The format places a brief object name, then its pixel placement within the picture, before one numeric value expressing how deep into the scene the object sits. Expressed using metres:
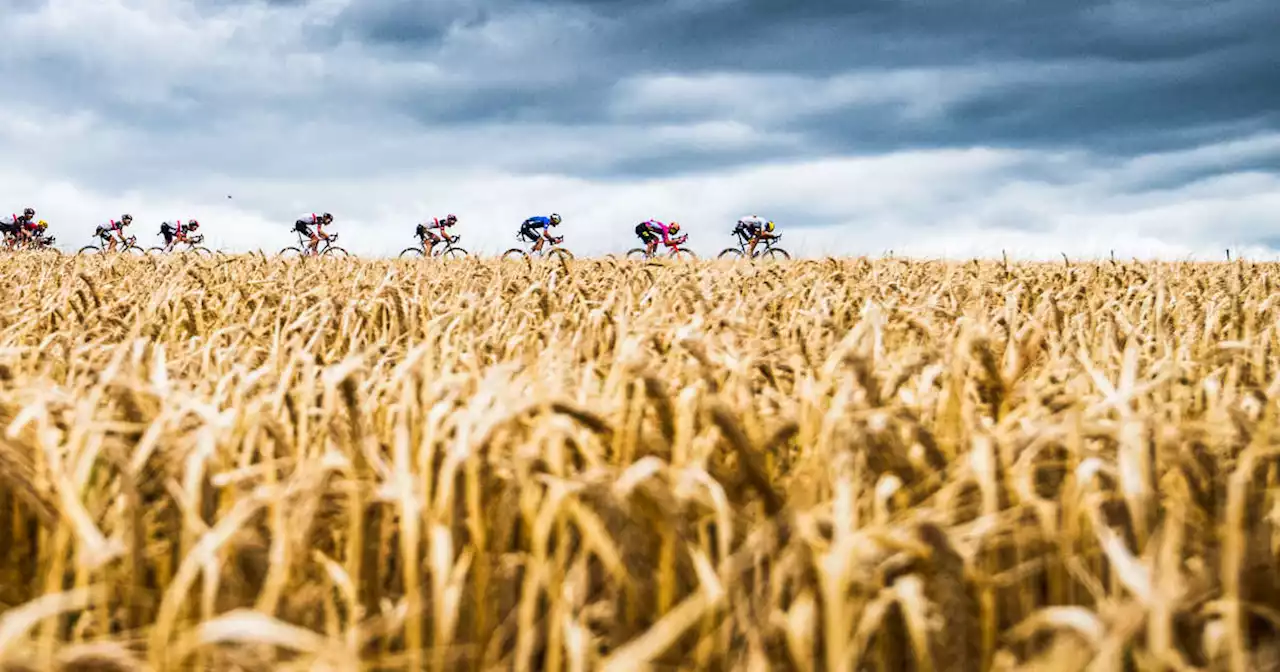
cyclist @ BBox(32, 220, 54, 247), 34.83
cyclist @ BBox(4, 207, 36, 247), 34.88
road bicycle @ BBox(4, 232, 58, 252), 33.28
